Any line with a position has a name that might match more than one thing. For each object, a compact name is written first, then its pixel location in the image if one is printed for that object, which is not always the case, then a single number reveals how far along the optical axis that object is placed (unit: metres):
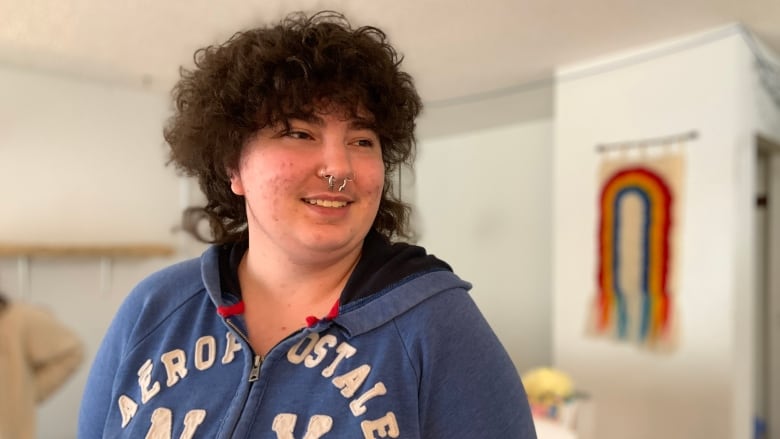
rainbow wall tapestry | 1.85
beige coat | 1.54
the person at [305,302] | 0.54
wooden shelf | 2.03
